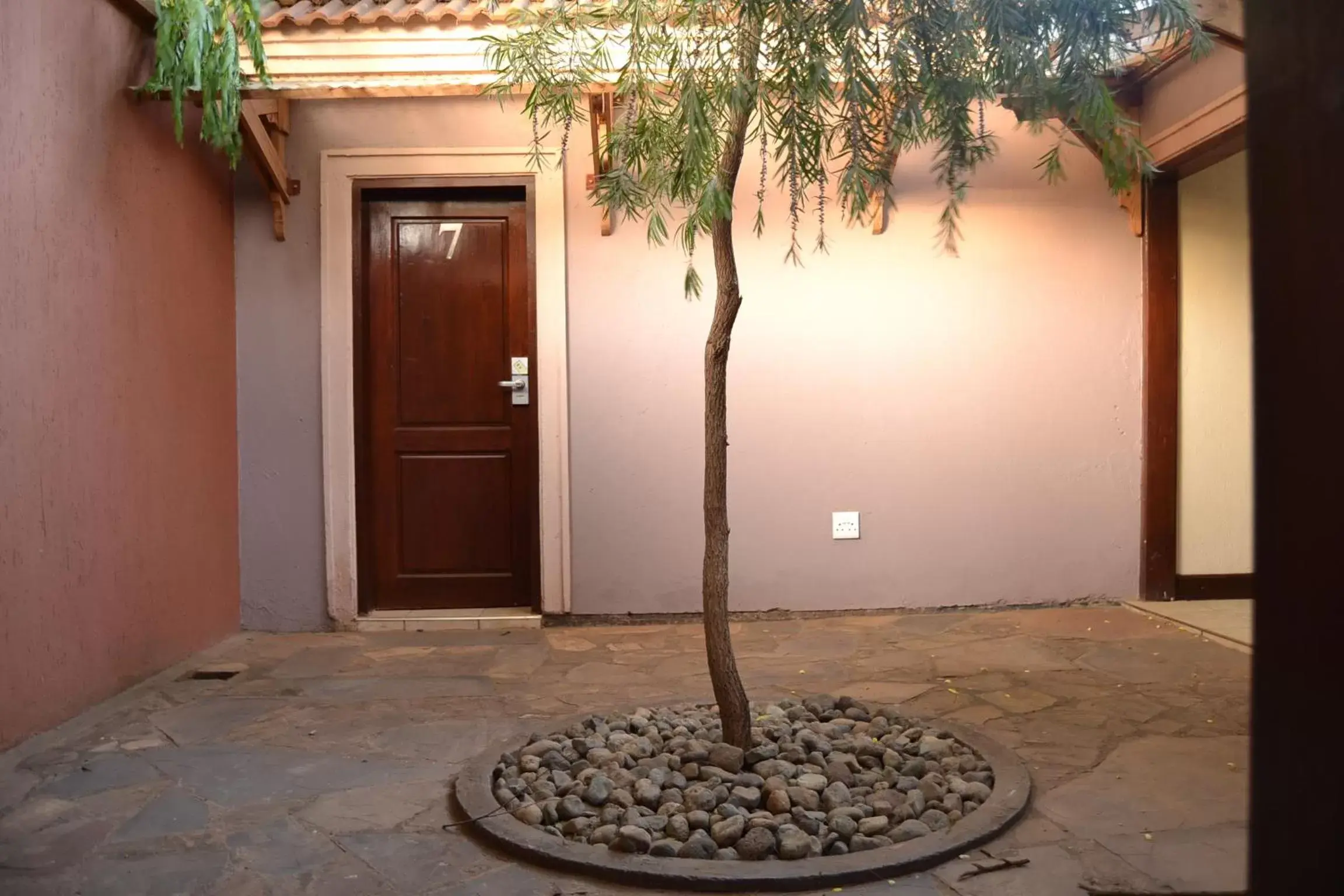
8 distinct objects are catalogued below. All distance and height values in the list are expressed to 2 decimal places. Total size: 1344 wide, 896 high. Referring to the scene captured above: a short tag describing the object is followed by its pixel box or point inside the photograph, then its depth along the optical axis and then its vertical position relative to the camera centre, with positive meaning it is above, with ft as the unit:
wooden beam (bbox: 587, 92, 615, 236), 14.32 +4.43
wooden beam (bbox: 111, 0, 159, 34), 12.84 +5.39
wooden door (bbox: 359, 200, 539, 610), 16.35 +0.78
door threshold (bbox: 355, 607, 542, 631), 15.96 -3.26
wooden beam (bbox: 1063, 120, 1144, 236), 16.25 +3.48
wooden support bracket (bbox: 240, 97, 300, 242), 14.49 +4.14
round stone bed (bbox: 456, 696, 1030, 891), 7.23 -3.18
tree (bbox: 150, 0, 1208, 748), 7.31 +2.56
